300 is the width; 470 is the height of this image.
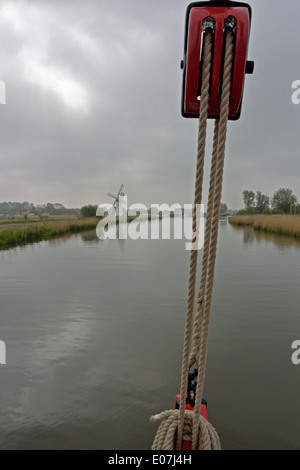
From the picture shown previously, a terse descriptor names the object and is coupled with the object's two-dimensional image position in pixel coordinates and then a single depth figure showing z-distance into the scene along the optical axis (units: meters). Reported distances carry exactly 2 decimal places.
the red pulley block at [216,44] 1.07
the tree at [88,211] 45.88
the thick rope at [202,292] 1.16
